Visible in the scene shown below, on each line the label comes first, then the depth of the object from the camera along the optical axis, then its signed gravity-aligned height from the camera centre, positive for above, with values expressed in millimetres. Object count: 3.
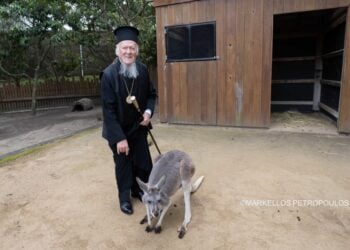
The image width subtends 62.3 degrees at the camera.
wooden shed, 5160 +209
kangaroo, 2191 -892
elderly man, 2559 -366
